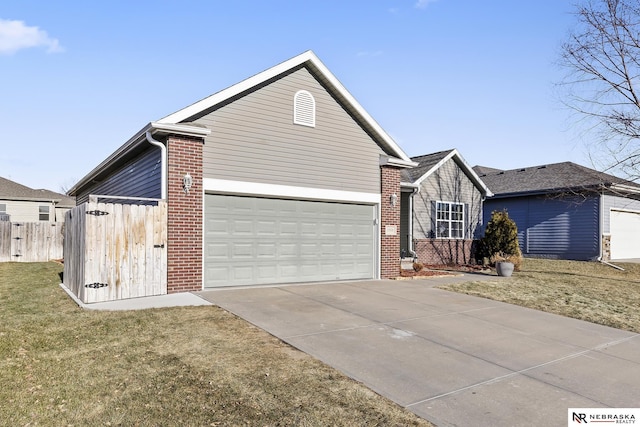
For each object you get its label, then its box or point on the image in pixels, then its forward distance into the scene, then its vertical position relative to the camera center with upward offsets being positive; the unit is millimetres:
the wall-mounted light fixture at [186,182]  10125 +899
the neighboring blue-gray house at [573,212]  21891 +449
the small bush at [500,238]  19078 -862
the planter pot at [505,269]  15984 -1892
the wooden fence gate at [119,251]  8914 -737
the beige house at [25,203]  27828 +1050
